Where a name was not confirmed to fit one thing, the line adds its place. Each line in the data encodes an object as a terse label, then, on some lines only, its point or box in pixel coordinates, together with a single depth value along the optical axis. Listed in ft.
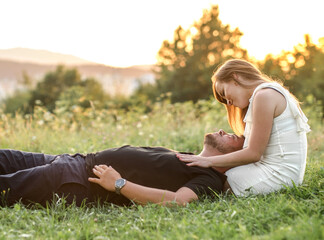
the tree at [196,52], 83.19
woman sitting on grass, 10.19
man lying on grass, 10.12
